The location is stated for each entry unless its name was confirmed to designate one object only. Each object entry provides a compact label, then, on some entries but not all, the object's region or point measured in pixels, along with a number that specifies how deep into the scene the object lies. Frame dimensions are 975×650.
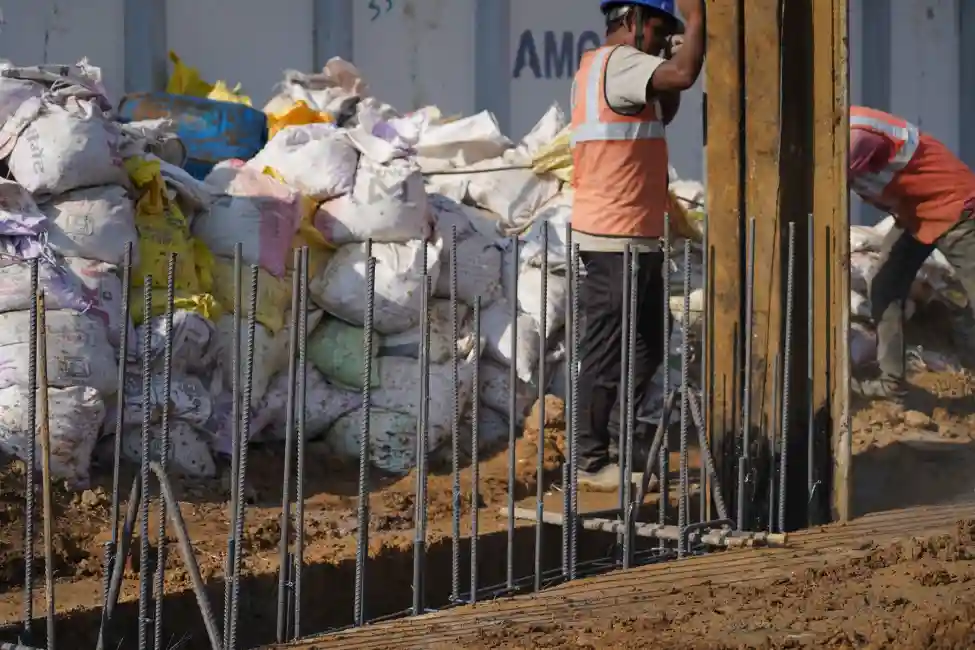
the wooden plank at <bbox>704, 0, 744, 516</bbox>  8.20
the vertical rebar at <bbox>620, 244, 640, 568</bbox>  7.16
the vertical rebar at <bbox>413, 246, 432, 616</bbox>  6.25
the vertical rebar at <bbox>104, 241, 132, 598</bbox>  5.78
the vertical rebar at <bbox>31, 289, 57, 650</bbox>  5.63
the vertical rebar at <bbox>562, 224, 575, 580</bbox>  7.04
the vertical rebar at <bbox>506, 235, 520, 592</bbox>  6.84
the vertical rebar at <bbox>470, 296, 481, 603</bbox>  6.55
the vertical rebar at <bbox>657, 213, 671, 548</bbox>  7.55
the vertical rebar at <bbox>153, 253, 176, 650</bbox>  5.62
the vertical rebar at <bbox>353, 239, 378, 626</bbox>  5.92
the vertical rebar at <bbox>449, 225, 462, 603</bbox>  6.52
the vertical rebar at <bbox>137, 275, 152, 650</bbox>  5.62
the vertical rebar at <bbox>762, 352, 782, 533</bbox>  7.94
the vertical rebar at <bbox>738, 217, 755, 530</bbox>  7.62
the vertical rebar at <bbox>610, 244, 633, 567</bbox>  7.29
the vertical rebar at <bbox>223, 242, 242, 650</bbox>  5.70
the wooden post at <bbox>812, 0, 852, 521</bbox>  8.01
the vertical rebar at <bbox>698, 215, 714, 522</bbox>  7.65
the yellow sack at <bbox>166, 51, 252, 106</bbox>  15.13
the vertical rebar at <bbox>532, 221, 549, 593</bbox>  6.97
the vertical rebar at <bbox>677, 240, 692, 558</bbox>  7.30
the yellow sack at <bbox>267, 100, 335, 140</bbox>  12.83
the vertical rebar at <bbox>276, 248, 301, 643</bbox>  5.84
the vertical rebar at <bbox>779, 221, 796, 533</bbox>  7.78
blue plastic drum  12.06
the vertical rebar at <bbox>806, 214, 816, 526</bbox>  8.03
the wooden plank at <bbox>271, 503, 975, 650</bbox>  5.74
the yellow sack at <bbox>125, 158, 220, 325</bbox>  9.40
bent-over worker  11.18
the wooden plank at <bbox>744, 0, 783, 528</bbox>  8.10
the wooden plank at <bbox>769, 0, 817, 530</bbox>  8.16
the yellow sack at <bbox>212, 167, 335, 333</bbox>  9.97
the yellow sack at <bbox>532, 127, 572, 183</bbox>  12.70
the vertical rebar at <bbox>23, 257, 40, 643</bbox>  5.68
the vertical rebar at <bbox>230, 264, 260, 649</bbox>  5.61
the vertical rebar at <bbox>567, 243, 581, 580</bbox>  7.00
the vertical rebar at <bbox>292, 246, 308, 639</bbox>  5.89
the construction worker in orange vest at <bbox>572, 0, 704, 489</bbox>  9.09
